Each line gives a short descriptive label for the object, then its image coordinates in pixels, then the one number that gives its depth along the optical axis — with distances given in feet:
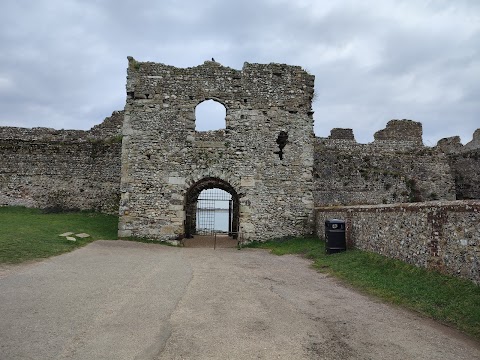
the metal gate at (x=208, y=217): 72.35
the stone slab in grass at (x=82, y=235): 49.22
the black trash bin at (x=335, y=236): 43.32
